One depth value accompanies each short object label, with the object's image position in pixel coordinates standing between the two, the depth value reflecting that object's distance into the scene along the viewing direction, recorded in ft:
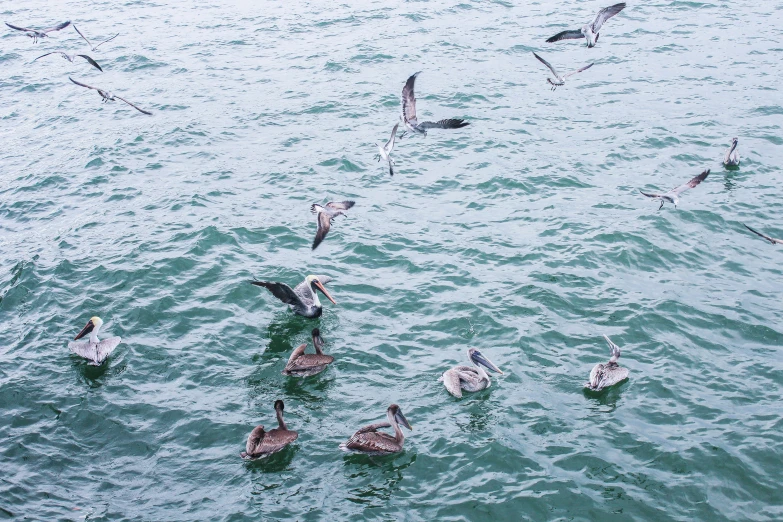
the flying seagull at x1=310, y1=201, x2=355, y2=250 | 49.78
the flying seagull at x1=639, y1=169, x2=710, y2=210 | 53.72
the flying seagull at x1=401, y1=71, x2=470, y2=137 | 51.31
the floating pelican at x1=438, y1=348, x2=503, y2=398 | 39.45
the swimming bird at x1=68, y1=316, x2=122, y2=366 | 42.09
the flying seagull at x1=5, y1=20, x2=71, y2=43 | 64.26
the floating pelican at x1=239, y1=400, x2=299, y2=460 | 34.94
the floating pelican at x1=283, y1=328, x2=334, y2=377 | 40.93
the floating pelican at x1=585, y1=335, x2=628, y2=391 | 39.01
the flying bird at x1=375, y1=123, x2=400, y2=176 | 53.21
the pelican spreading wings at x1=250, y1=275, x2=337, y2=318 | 45.80
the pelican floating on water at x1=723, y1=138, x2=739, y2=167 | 63.31
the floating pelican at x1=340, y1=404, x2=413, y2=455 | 35.19
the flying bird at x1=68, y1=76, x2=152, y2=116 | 60.50
